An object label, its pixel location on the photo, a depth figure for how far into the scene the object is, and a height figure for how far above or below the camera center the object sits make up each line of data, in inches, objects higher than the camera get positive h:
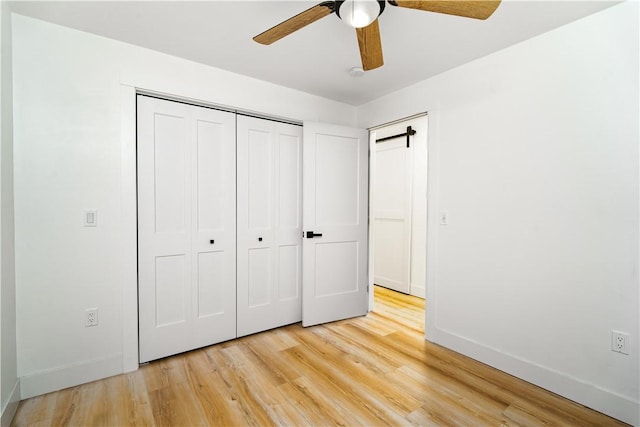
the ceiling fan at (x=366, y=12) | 52.1 +34.7
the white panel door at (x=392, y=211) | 170.9 -2.0
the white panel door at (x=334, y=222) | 122.6 -6.2
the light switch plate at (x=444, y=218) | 106.3 -3.3
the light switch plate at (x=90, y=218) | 83.5 -3.4
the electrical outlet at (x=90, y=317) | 84.3 -30.1
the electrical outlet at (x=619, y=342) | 70.4 -30.0
